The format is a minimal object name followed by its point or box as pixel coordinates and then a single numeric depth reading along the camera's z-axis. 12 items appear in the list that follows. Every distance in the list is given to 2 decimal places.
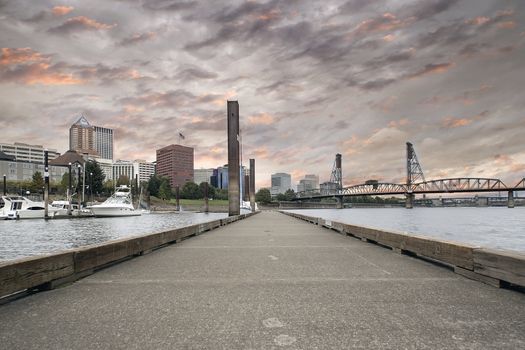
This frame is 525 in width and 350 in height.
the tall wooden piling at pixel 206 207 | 136.05
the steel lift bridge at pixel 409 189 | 134.23
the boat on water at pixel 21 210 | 67.50
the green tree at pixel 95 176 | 152.62
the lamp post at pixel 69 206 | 75.12
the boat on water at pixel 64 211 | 72.75
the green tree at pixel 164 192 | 183.50
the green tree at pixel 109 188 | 179.86
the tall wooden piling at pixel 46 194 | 59.14
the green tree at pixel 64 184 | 162.38
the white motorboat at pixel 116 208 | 80.88
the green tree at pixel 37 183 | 157.50
